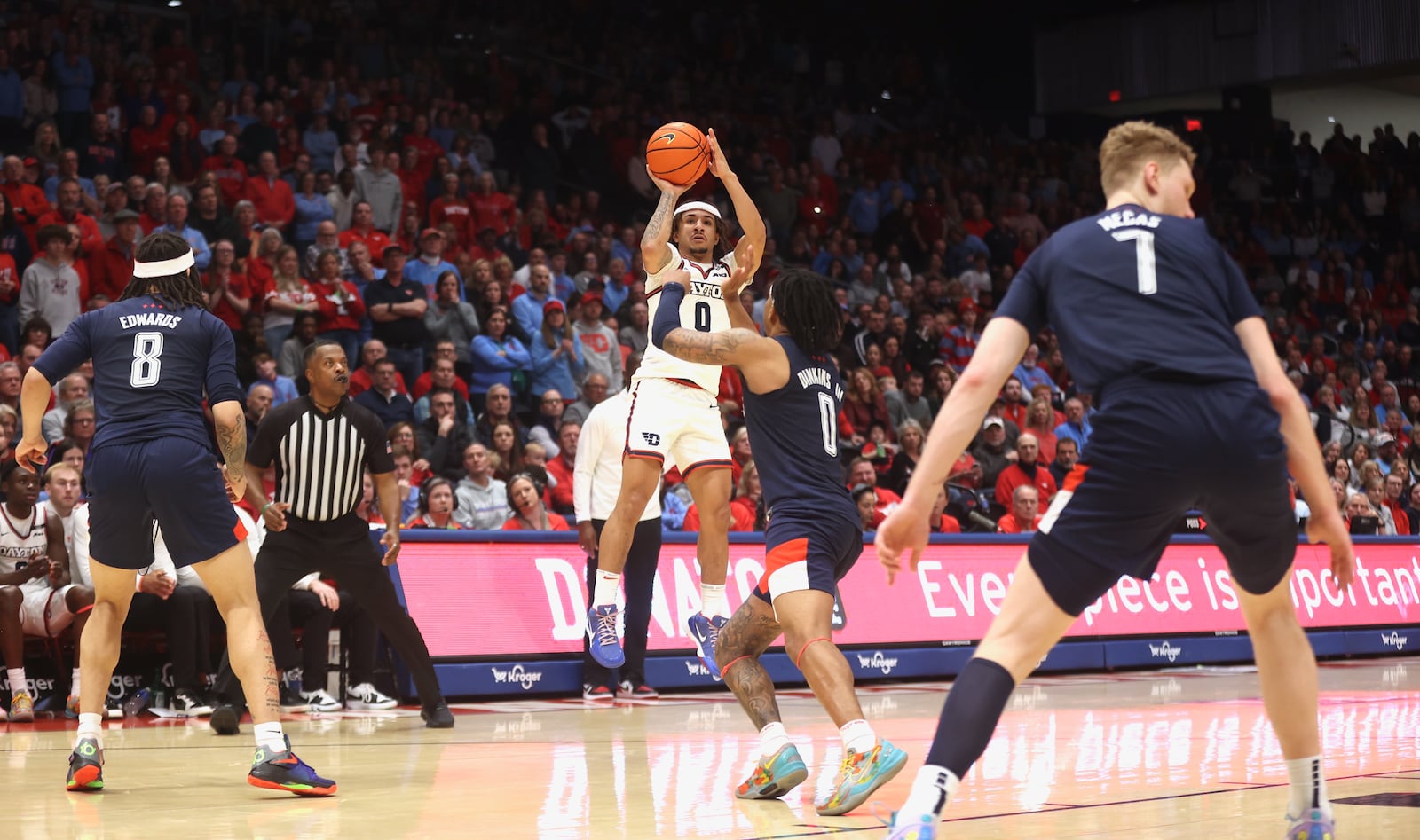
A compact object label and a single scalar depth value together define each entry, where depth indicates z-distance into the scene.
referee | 8.65
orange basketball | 8.15
